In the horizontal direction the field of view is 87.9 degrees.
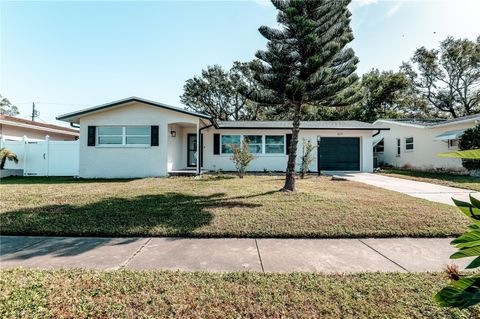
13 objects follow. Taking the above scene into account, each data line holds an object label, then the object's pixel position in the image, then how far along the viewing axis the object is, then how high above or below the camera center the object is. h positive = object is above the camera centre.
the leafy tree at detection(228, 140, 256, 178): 11.92 +0.18
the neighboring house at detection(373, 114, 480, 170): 14.54 +1.29
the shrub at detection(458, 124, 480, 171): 12.47 +0.96
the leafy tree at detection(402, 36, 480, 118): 25.38 +9.33
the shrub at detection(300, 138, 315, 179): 12.04 -0.07
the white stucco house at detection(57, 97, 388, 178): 12.36 +1.16
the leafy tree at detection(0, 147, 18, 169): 12.47 +0.26
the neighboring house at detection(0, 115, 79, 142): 14.88 +2.10
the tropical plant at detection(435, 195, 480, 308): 1.06 -0.54
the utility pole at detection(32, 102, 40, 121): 35.53 +6.98
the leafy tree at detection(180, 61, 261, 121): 30.62 +8.38
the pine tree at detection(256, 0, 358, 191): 7.27 +3.25
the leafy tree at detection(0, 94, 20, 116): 41.29 +9.39
